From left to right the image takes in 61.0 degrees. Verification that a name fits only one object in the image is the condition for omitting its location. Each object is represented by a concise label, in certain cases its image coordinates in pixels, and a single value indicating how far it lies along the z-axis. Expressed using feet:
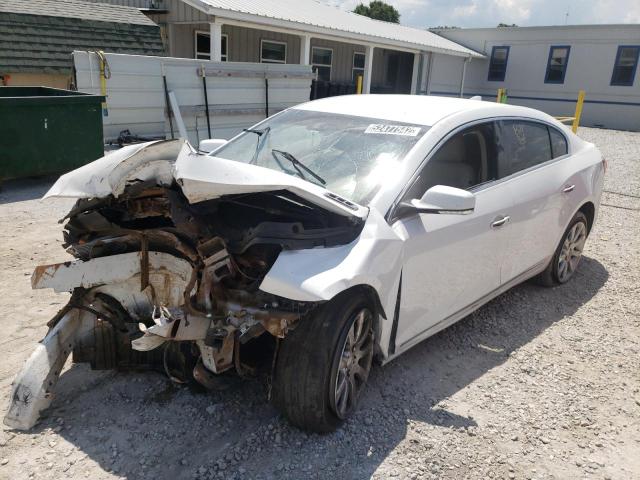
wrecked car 8.47
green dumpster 23.08
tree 214.48
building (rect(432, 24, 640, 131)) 78.02
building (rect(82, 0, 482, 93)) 44.55
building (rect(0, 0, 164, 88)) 36.50
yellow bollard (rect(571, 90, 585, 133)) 45.44
